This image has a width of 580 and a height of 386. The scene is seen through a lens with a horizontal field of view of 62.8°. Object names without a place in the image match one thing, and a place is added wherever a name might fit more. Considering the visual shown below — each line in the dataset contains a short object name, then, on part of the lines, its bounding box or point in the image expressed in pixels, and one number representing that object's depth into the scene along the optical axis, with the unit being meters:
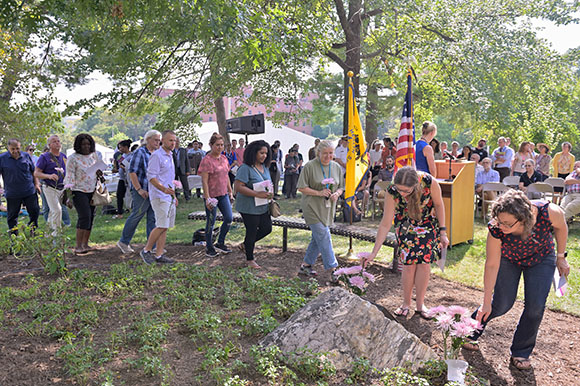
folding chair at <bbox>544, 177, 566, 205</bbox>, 10.96
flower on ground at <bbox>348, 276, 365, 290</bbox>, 4.23
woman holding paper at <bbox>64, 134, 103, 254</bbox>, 7.17
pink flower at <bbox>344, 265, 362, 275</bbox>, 4.26
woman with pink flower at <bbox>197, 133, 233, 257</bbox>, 6.85
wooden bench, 6.46
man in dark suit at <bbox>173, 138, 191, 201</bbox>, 14.36
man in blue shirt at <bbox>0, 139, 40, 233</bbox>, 7.76
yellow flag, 7.23
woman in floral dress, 4.51
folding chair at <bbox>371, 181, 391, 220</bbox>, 10.98
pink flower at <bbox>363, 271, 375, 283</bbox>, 4.32
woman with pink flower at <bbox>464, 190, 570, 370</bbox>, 3.38
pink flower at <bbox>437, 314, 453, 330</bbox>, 3.38
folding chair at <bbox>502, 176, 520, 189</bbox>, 11.56
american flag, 6.76
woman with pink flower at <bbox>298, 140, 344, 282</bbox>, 5.79
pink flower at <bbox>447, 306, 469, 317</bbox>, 3.44
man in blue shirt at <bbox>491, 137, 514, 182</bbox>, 13.25
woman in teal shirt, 6.13
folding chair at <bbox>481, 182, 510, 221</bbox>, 10.61
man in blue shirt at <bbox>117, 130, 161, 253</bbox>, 6.70
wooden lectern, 7.84
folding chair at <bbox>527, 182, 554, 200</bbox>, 10.29
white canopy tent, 26.17
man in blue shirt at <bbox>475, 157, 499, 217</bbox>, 11.23
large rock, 3.57
